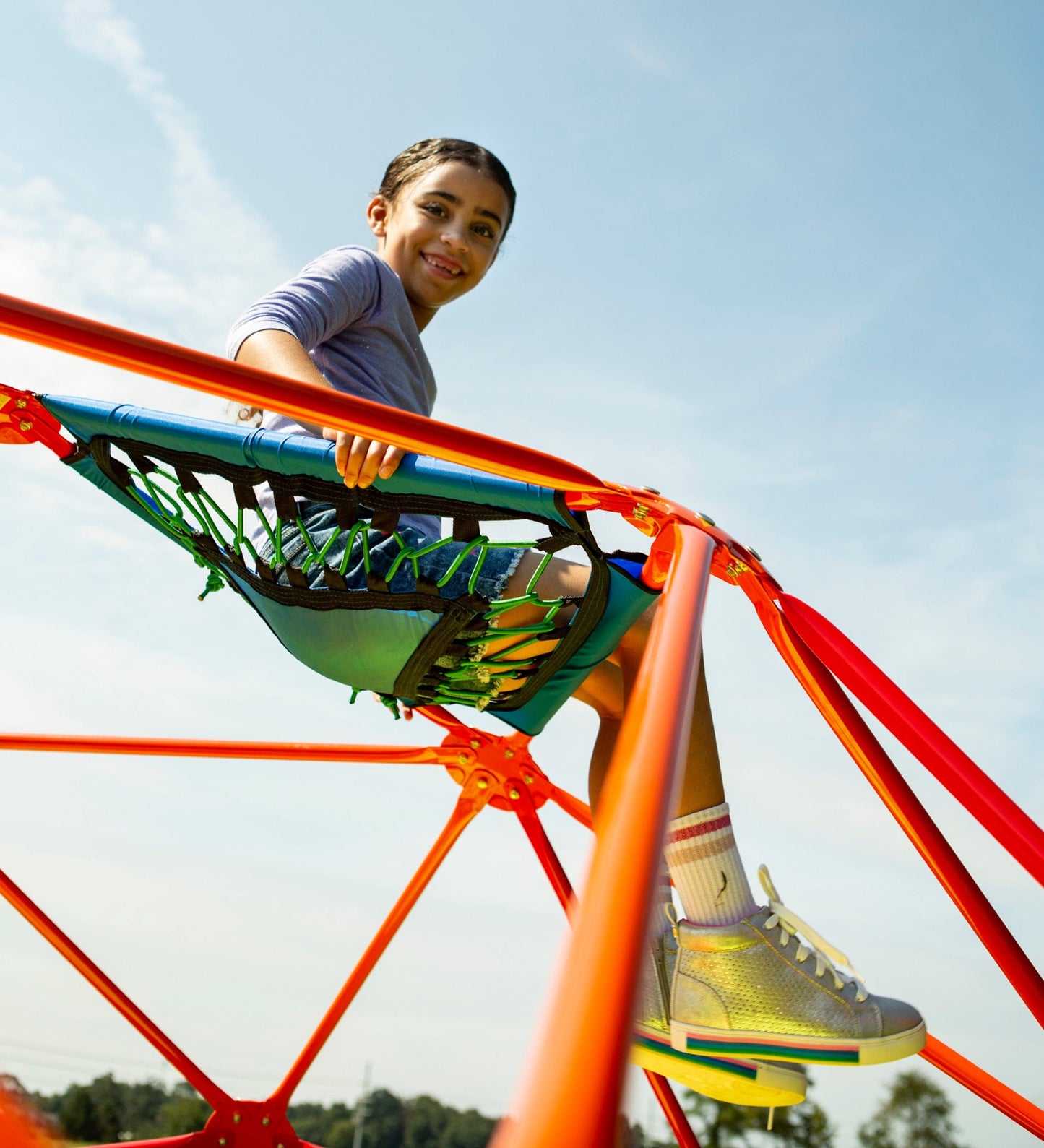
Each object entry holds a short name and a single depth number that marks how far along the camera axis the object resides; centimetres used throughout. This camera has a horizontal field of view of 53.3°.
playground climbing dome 113
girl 135
